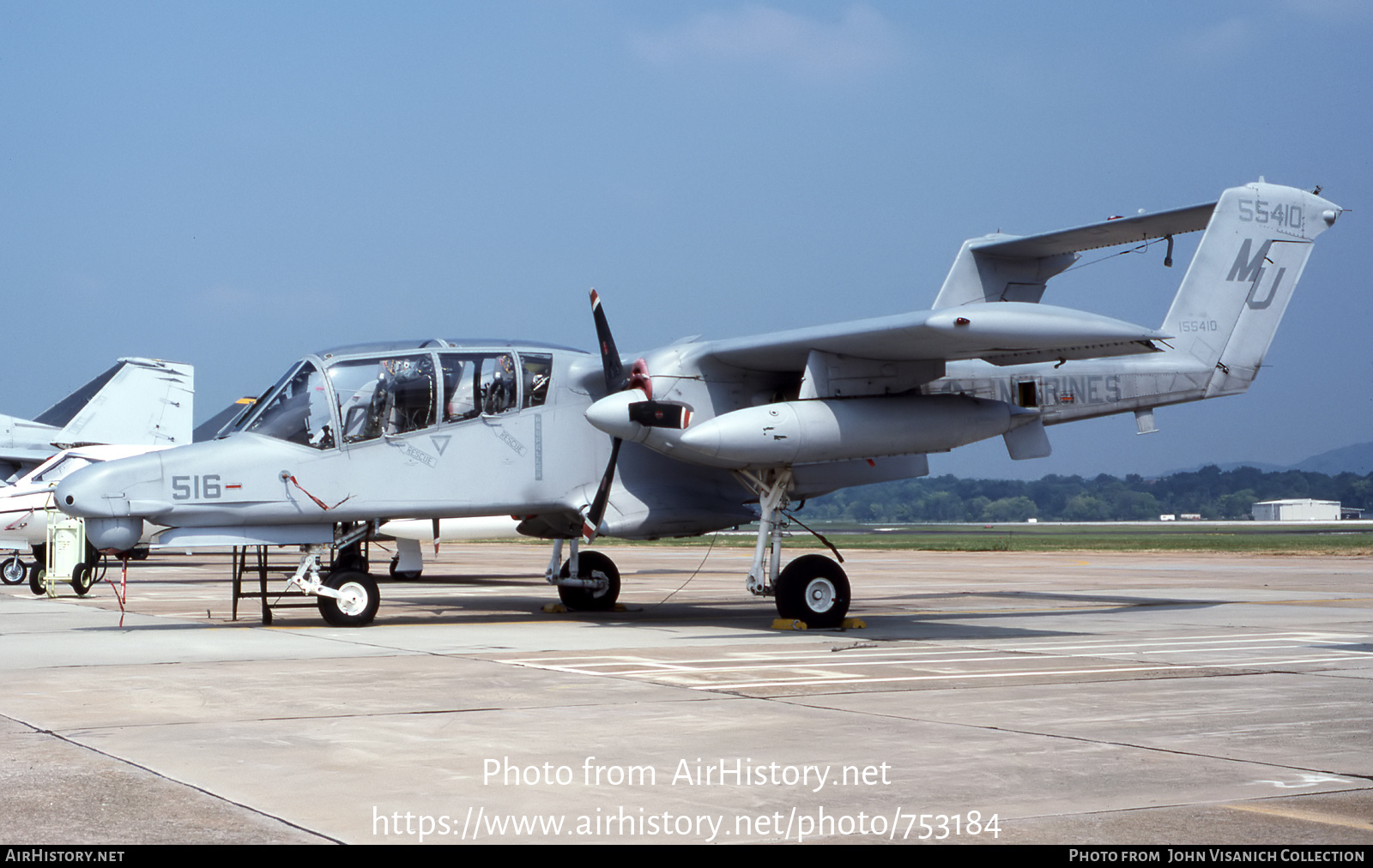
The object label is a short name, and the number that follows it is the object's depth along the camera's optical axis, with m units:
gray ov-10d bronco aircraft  13.55
